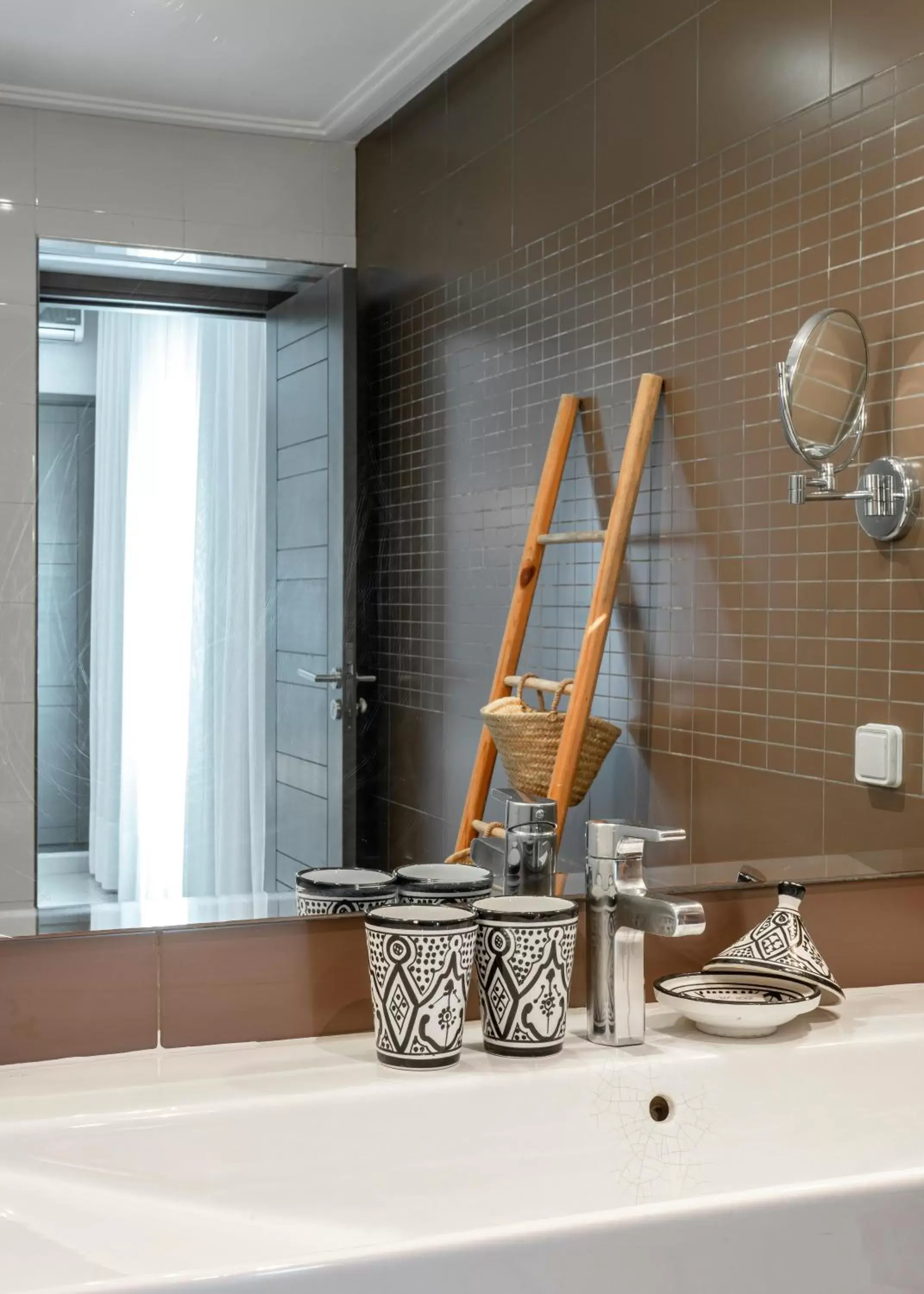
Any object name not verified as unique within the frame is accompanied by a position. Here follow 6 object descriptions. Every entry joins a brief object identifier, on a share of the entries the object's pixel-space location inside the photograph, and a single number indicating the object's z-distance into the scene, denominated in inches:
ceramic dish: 45.9
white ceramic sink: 30.6
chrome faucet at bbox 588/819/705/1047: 44.8
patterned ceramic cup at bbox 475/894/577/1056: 43.8
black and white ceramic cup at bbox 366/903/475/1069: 42.0
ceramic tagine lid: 49.4
